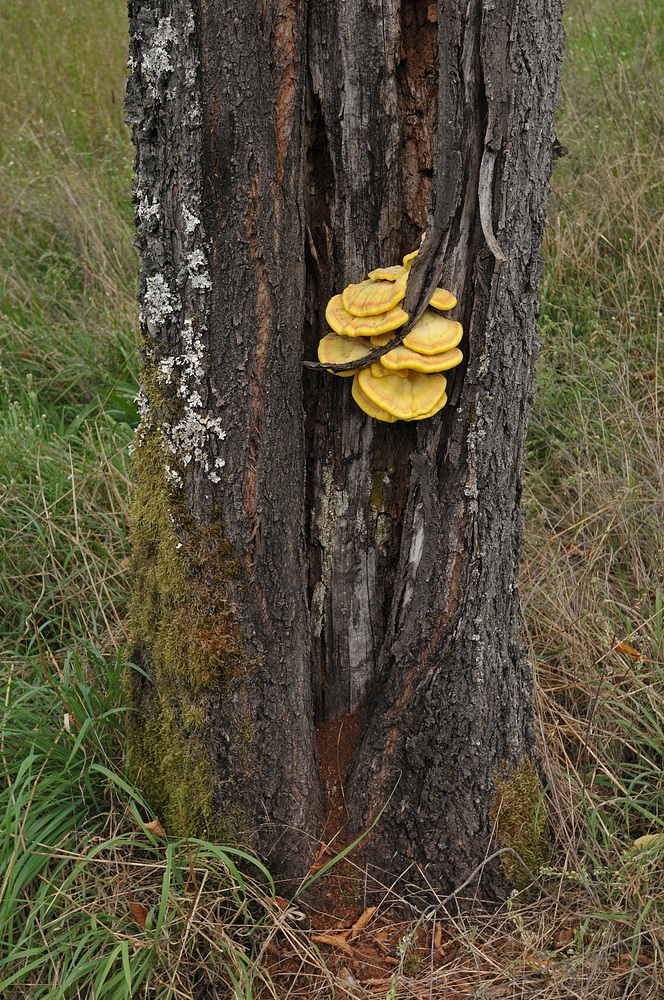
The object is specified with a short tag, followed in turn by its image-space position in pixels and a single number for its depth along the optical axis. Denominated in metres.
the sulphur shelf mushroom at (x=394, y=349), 1.88
